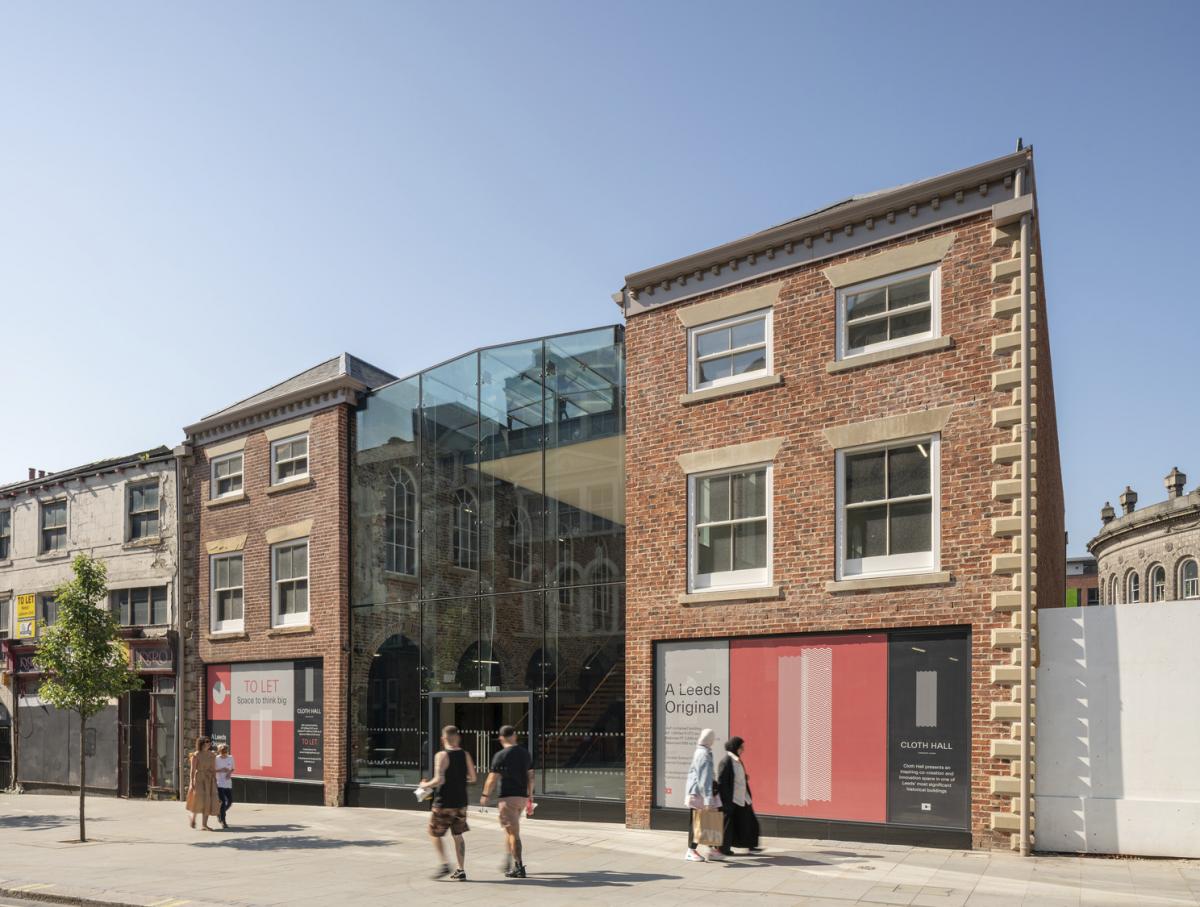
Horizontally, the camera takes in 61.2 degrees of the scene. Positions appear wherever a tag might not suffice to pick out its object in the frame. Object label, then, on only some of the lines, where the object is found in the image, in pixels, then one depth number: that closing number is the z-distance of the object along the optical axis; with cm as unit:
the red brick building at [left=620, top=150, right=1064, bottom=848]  1345
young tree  1836
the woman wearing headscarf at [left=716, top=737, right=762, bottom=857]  1315
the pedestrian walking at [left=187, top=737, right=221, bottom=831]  1848
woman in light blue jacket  1276
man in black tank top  1200
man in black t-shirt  1199
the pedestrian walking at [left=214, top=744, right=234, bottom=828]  1885
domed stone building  5266
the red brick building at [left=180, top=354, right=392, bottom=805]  2202
